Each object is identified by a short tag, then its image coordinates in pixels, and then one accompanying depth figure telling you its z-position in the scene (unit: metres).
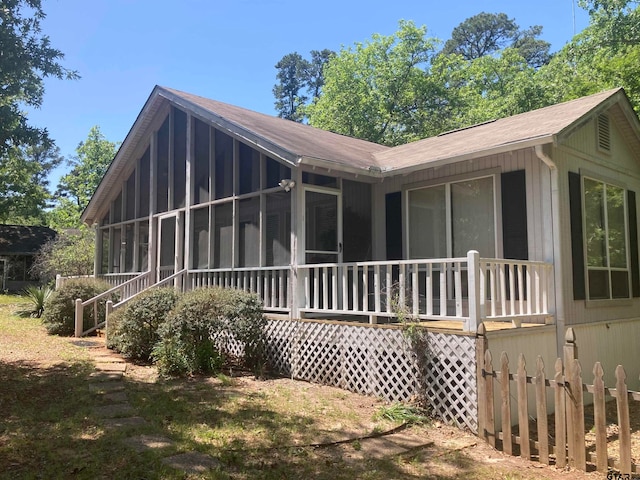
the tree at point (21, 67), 7.93
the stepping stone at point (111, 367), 8.26
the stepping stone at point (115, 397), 6.52
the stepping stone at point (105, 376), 7.60
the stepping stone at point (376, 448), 5.04
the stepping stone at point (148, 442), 4.84
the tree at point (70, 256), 20.73
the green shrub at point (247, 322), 8.46
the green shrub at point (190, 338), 8.08
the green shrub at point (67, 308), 12.47
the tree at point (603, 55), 16.83
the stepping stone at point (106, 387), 6.97
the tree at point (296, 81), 50.28
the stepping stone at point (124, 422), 5.50
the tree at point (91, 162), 37.50
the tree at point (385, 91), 30.72
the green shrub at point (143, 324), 9.16
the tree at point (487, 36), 42.16
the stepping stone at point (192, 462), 4.38
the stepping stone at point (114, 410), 5.88
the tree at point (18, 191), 26.25
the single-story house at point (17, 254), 34.31
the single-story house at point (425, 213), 7.71
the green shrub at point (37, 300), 16.30
